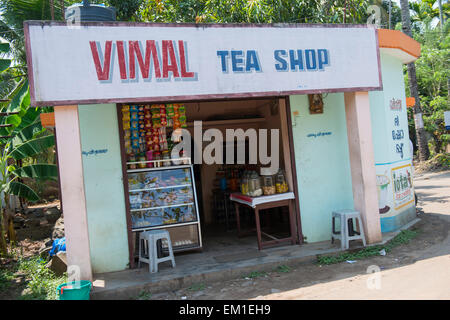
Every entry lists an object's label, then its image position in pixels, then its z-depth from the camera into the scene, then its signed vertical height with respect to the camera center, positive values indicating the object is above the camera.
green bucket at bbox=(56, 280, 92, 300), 4.98 -1.56
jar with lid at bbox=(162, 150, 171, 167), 7.19 +0.15
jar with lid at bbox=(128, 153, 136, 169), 6.95 +0.17
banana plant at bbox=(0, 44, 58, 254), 8.83 +0.81
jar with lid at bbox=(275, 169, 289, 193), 7.18 -0.55
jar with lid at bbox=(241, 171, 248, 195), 7.43 -0.49
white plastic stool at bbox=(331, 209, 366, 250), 6.66 -1.42
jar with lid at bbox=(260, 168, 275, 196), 7.09 -0.48
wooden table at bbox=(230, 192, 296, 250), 6.87 -0.87
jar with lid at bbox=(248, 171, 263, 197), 7.08 -0.54
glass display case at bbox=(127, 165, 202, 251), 6.84 -0.68
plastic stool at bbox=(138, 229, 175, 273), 6.04 -1.31
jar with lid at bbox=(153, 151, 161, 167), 7.10 +0.18
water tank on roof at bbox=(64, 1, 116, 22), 6.06 +2.58
